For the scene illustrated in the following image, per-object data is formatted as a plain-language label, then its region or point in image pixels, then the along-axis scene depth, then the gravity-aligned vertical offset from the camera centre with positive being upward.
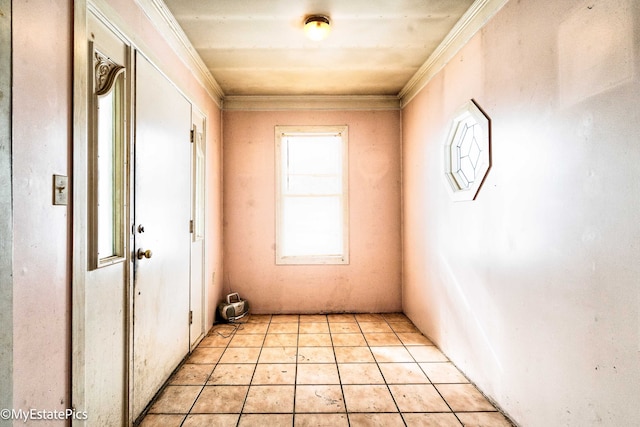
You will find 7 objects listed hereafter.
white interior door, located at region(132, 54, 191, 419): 2.01 -0.12
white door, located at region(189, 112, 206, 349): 3.02 -0.14
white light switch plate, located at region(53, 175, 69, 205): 1.31 +0.10
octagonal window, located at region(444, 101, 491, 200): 2.26 +0.50
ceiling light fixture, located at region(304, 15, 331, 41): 2.40 +1.42
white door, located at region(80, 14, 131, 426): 1.53 -0.25
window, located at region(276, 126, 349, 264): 4.17 +0.25
